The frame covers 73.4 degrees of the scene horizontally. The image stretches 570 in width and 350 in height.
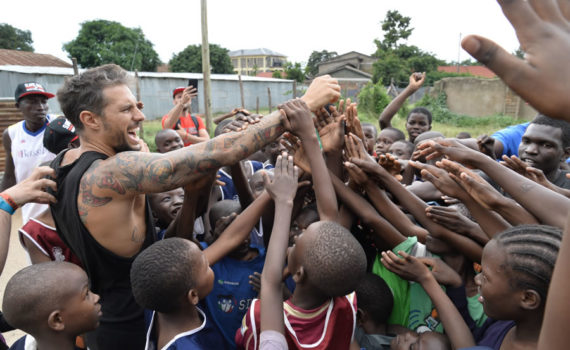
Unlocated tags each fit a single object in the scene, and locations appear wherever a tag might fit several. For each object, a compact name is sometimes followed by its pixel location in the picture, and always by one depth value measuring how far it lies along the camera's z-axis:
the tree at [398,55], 31.84
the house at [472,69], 42.02
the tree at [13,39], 44.28
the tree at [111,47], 37.81
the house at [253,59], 88.94
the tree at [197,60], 42.91
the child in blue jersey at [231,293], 2.28
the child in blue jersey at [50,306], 1.70
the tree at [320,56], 60.91
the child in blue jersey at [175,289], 1.73
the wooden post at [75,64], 8.43
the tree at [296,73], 34.84
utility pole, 9.15
